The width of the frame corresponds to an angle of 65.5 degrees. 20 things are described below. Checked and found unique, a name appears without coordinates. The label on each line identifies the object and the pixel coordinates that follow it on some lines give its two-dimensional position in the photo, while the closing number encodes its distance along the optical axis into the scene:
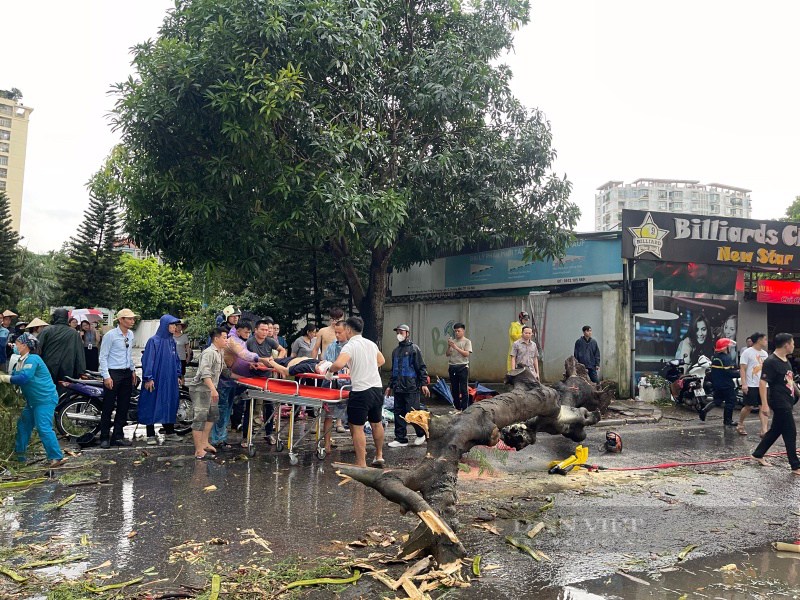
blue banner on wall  16.08
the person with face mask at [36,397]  6.97
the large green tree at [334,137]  11.44
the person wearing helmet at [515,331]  14.54
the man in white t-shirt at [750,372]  10.77
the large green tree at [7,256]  41.78
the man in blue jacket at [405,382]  9.15
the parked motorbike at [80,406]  8.84
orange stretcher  7.51
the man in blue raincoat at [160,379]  8.72
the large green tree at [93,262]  43.19
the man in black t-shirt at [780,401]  7.77
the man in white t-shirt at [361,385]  7.20
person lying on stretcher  8.19
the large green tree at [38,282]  57.75
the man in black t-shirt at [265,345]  9.22
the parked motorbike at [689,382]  13.60
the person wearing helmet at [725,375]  11.54
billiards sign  15.49
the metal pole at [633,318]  15.16
